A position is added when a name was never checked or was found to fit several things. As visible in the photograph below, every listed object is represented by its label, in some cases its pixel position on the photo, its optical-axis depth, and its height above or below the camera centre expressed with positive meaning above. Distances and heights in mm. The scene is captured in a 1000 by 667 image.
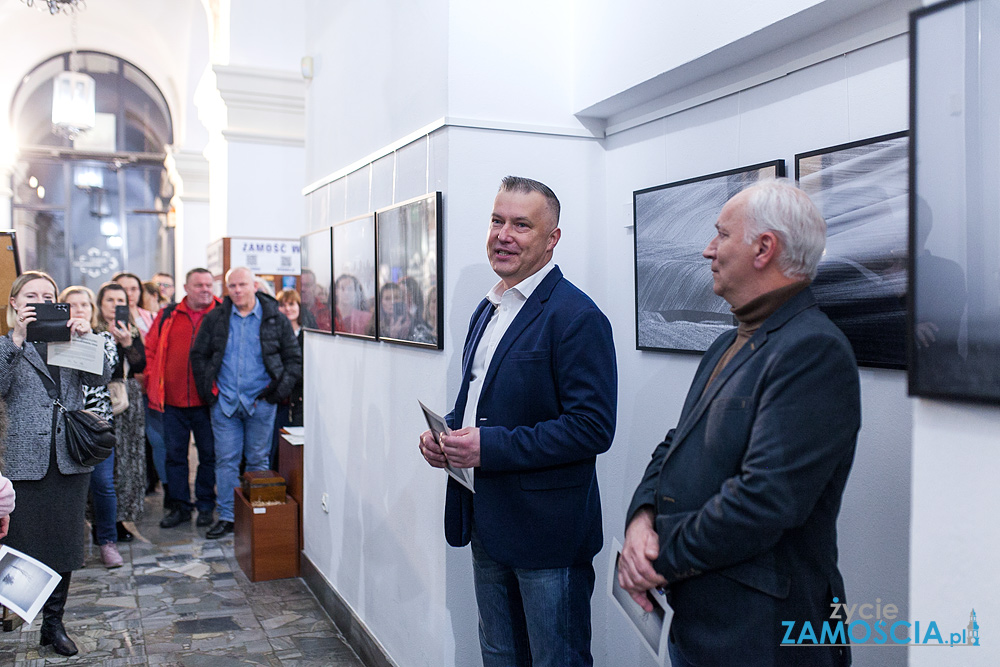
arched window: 15773 +2383
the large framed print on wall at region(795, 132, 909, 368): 1929 +139
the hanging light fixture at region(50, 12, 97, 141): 10375 +2516
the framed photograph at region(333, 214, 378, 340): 3740 +122
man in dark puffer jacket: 5770 -448
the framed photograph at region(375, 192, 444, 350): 2969 +119
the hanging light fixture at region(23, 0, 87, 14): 7340 +2658
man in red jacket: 5973 -696
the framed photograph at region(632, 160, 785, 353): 2492 +129
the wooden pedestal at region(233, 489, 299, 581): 4855 -1382
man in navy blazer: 2180 -357
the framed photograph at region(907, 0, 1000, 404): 1382 +159
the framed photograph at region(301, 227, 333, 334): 4379 +126
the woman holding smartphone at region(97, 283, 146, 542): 5637 -805
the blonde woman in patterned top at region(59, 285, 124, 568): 5148 -1276
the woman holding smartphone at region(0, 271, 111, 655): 3600 -617
